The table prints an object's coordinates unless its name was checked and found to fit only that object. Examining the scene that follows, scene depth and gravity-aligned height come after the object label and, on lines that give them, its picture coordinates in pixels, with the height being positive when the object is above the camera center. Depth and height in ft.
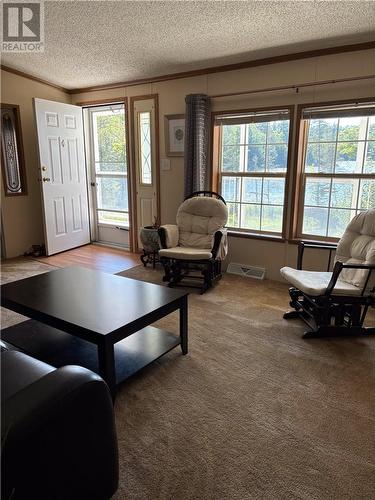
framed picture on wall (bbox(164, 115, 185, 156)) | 14.14 +1.43
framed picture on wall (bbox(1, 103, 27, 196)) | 14.94 +0.74
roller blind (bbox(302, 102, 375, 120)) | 10.39 +1.81
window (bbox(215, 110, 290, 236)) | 12.32 +0.12
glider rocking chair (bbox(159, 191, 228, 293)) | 11.60 -2.48
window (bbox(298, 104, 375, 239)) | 10.82 +0.09
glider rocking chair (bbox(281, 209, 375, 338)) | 8.29 -2.75
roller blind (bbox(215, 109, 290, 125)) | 11.86 +1.85
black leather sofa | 3.19 -2.64
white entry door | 15.25 -0.20
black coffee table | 6.12 -2.65
